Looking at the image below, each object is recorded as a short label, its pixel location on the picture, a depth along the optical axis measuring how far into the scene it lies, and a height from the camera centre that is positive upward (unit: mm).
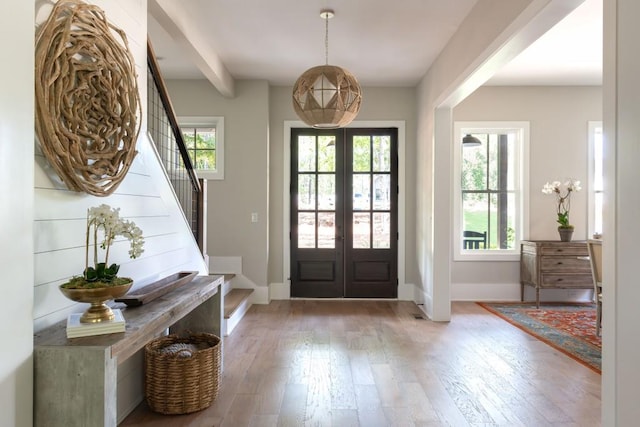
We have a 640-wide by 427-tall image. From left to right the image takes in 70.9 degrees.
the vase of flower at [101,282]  1711 -278
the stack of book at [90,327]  1663 -437
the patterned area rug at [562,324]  3801 -1163
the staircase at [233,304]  4281 -968
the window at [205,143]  5680 +884
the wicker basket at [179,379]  2590 -975
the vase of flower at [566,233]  5457 -253
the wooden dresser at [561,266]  5359 -635
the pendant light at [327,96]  3348 +883
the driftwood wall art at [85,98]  1776 +509
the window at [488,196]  5953 +221
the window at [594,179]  5754 +436
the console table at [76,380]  1568 -591
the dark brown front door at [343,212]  5938 +5
